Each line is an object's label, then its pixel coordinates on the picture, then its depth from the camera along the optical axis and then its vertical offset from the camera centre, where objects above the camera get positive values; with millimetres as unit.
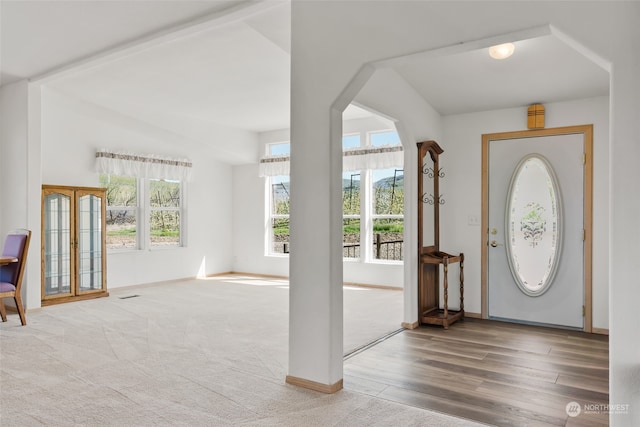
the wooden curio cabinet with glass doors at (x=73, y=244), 5520 -408
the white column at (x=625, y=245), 1968 -149
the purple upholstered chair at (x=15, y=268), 4426 -579
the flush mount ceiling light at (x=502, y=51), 3408 +1272
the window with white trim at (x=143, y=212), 6625 +8
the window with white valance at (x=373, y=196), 6836 +258
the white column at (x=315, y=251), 2832 -256
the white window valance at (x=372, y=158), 6660 +853
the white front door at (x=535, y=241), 4379 -299
